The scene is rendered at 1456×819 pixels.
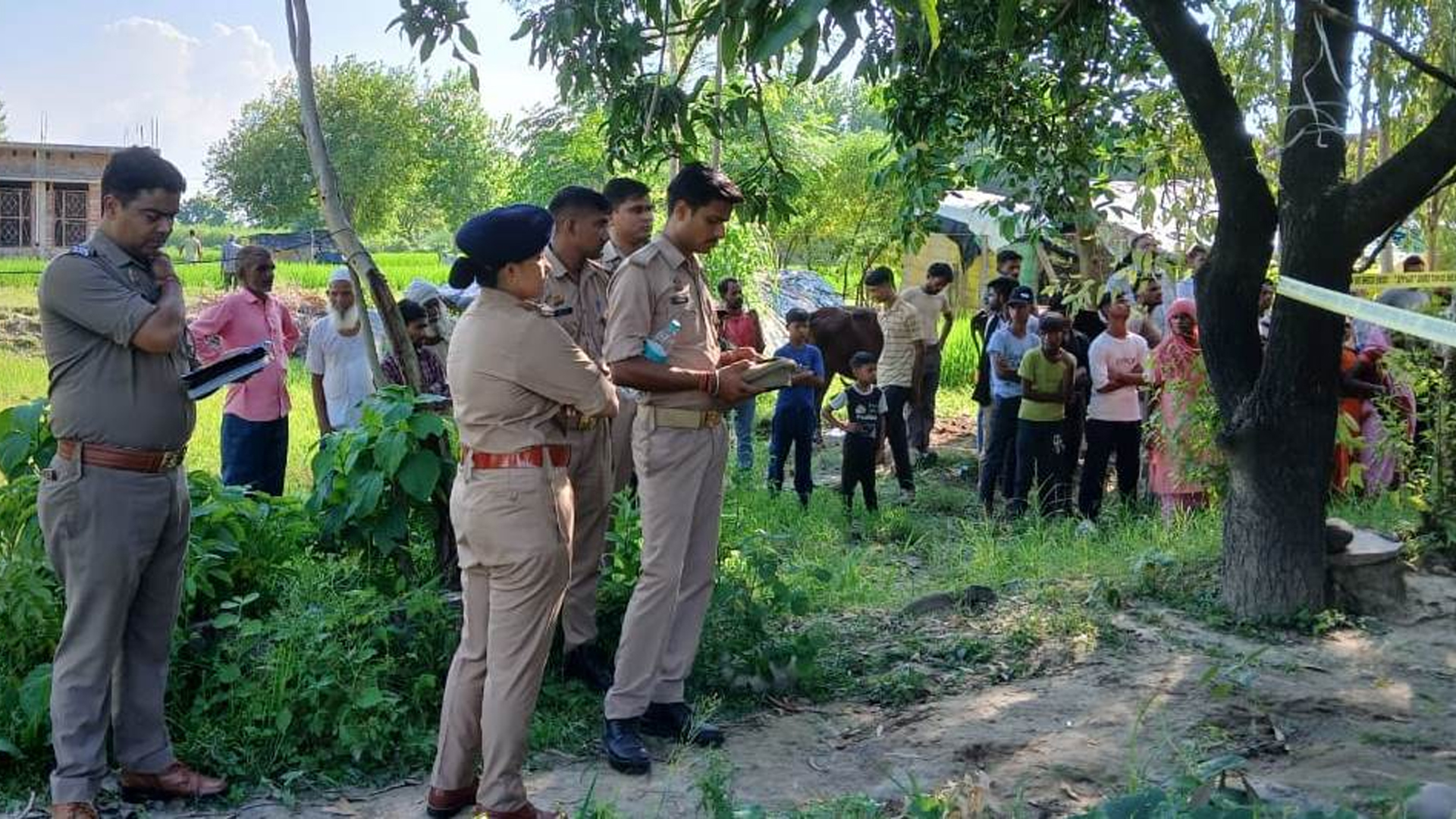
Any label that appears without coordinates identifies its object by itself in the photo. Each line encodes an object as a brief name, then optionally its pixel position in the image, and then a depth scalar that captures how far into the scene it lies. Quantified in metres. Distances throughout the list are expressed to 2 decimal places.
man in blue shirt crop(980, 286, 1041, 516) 10.00
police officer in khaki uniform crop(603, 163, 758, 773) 4.77
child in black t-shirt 9.70
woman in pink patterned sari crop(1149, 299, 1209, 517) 8.38
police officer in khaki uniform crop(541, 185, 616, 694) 5.24
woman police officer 4.02
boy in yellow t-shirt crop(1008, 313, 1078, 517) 9.31
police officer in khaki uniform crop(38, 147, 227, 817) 4.05
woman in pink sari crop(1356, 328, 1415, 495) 9.10
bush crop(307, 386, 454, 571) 5.25
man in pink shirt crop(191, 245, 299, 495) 7.58
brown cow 12.82
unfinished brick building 36.25
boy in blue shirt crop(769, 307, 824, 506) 9.96
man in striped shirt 11.61
